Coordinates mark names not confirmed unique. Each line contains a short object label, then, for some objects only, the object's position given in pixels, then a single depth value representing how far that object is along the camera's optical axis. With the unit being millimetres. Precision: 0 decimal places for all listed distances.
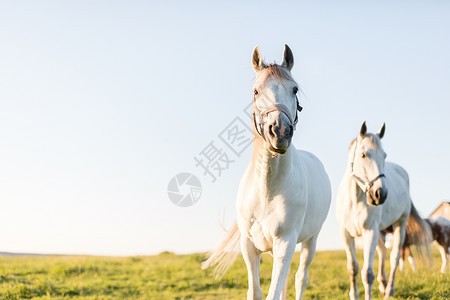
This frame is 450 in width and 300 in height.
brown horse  10719
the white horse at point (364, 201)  6582
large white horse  3422
